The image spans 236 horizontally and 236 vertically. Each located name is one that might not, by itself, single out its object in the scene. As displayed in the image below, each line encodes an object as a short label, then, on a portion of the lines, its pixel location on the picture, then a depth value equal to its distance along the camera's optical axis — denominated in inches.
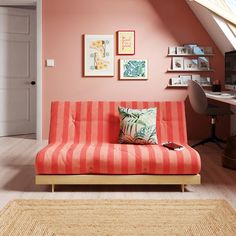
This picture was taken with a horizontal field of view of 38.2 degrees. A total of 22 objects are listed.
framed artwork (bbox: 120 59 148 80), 198.1
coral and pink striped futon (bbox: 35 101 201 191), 105.8
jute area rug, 77.7
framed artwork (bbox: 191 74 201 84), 199.6
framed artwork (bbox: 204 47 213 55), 197.9
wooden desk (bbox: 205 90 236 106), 138.8
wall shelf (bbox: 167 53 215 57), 197.2
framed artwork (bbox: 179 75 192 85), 198.8
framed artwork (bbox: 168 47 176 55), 196.9
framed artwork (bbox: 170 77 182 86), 198.7
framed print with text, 196.2
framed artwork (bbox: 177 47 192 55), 196.5
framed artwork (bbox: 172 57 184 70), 197.9
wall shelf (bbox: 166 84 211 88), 199.9
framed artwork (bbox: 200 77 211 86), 199.6
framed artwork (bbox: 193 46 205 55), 197.0
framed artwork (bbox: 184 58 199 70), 198.5
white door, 212.7
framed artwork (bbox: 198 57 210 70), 198.8
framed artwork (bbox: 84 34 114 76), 196.4
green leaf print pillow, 119.3
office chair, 165.3
